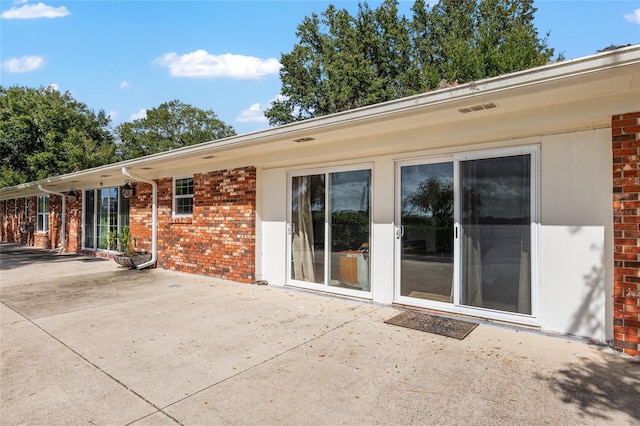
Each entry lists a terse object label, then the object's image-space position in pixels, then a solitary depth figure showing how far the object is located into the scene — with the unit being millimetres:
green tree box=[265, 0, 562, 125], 20219
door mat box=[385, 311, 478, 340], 4098
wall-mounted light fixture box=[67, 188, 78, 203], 12430
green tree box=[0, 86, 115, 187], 19375
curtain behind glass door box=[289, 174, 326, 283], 6227
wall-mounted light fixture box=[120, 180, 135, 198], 9716
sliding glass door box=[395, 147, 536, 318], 4277
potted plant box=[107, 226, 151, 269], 8808
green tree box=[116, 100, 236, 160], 34844
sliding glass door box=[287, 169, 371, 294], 5723
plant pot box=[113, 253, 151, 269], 8781
